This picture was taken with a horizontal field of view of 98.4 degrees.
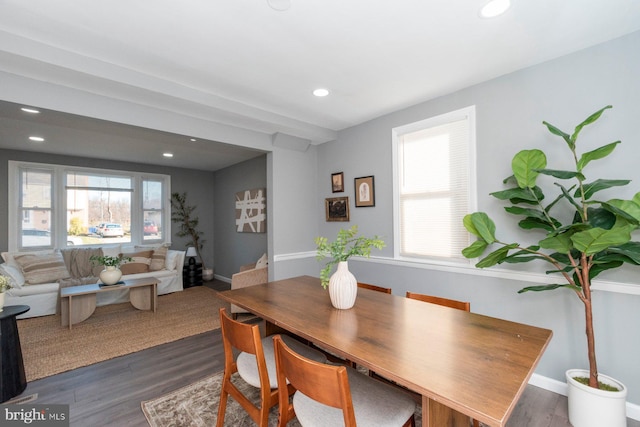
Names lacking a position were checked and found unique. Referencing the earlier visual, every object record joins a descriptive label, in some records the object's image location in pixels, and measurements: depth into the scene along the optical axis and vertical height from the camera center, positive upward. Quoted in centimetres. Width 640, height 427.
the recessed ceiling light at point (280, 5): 158 +124
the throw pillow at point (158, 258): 521 -73
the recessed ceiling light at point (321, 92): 273 +126
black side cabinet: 563 -114
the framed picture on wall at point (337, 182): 386 +50
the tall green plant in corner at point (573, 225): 162 -8
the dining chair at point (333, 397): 100 -85
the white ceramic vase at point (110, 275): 392 -78
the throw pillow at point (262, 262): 417 -67
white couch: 385 -101
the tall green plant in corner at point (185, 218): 619 +4
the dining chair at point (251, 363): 133 -85
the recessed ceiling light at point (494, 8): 160 +124
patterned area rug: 187 -138
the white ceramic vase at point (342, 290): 168 -44
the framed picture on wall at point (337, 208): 380 +13
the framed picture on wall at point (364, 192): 347 +33
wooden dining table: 89 -56
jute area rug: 275 -138
